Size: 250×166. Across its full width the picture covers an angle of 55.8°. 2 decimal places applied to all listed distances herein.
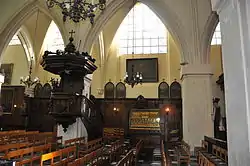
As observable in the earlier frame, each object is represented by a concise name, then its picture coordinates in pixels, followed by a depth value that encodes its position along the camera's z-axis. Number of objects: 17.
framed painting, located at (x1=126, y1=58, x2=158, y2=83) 16.84
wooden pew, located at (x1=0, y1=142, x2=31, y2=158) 5.03
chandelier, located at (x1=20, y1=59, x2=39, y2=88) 13.68
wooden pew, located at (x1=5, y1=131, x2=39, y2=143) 8.93
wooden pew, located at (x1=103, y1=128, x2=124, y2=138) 13.57
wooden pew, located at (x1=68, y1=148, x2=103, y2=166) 3.61
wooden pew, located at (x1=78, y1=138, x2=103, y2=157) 6.01
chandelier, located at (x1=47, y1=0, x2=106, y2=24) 6.52
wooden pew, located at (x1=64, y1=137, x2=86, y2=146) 7.68
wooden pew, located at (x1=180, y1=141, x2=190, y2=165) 6.29
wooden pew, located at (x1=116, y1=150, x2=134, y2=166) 3.16
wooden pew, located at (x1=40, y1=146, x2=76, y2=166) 3.99
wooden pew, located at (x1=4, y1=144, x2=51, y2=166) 4.20
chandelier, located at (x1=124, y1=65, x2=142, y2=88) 12.80
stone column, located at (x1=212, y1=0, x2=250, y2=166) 2.31
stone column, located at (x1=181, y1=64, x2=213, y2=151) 9.16
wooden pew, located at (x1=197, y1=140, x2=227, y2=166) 4.91
